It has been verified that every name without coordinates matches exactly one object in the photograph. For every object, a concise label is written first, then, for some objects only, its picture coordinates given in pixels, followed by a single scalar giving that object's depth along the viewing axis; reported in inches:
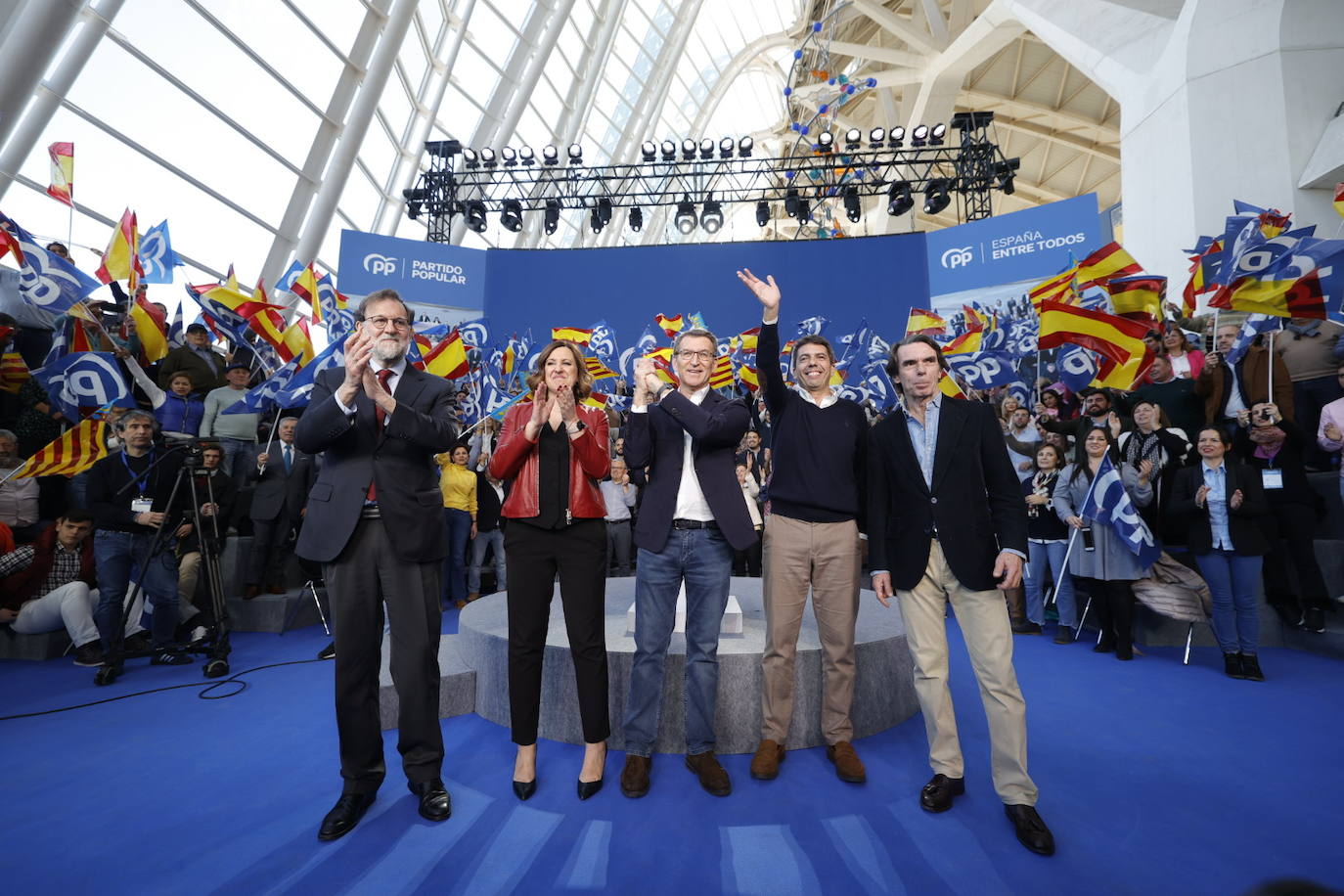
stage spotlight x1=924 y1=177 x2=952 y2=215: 466.0
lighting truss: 472.4
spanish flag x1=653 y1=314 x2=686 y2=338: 401.1
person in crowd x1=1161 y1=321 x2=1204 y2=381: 221.1
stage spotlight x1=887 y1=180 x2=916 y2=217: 482.3
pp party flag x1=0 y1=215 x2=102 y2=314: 189.2
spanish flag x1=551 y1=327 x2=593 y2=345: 317.1
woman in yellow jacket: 234.1
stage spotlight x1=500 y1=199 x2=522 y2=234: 507.8
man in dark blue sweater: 99.7
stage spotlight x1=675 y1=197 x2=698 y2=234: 518.3
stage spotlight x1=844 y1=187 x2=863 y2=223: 487.8
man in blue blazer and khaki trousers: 84.5
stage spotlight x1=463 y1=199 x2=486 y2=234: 496.1
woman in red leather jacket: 91.9
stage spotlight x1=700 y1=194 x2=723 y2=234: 519.2
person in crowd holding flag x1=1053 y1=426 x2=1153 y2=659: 167.6
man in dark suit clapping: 84.0
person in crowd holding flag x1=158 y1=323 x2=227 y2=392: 222.4
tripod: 148.1
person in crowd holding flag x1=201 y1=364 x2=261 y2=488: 217.6
